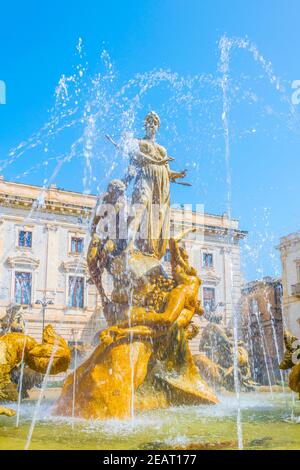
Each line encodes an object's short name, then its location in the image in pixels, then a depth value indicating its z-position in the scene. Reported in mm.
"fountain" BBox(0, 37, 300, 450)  5391
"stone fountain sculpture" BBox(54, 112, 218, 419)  6617
